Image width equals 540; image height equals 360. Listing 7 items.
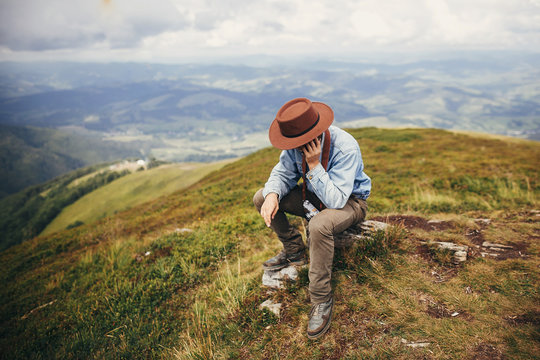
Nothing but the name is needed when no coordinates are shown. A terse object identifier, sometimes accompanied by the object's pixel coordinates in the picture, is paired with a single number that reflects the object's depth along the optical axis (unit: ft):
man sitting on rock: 12.76
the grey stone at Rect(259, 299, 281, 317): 14.13
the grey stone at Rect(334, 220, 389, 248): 16.70
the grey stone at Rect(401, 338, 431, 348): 10.36
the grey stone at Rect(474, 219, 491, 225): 19.91
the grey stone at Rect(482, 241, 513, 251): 15.94
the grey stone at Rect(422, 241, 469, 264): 14.79
